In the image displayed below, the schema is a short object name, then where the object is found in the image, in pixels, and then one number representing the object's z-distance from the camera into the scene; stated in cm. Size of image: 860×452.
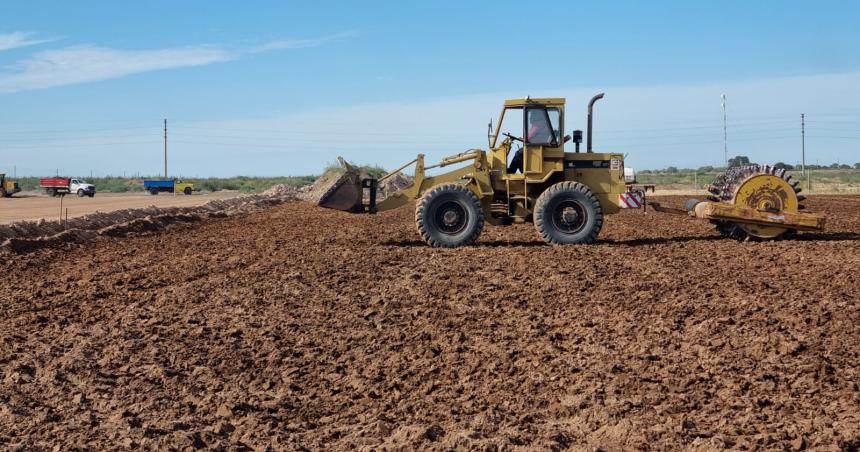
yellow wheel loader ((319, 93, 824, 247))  1691
